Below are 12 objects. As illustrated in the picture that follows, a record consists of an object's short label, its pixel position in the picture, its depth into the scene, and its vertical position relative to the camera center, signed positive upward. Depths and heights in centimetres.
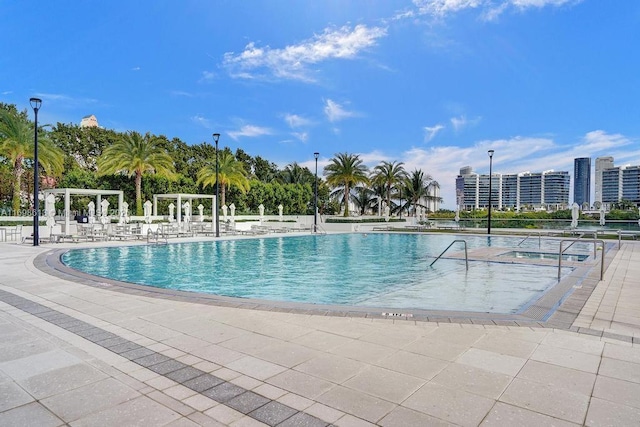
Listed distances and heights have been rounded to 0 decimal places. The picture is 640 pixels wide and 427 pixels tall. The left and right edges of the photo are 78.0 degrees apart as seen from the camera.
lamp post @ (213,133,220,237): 2217 +376
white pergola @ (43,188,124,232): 2055 +67
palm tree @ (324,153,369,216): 3744 +341
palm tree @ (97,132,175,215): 2867 +342
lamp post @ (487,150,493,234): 2528 +306
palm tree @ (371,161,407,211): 4097 +345
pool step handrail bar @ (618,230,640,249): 2206 -143
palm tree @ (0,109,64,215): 2380 +363
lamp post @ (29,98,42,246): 1598 +6
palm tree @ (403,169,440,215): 4706 +248
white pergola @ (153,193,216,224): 2800 +61
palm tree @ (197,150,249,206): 3407 +269
